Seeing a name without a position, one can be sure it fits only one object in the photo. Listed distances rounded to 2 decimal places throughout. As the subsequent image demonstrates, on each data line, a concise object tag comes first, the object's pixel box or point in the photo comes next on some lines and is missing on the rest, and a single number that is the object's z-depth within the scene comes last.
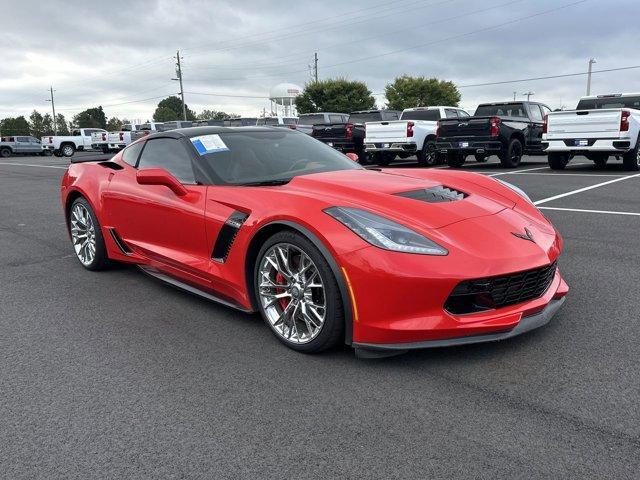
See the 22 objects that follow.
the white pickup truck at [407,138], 15.43
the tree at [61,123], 118.38
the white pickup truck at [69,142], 34.03
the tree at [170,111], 128.75
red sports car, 2.76
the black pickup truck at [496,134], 13.93
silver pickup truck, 36.19
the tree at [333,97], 52.56
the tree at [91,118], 118.25
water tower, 69.06
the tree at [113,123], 112.97
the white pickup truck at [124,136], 32.47
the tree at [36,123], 107.06
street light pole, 62.90
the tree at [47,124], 106.44
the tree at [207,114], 134.57
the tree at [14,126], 99.21
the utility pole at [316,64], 65.44
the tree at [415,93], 57.19
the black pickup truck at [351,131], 17.70
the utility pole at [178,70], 68.47
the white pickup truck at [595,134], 12.09
